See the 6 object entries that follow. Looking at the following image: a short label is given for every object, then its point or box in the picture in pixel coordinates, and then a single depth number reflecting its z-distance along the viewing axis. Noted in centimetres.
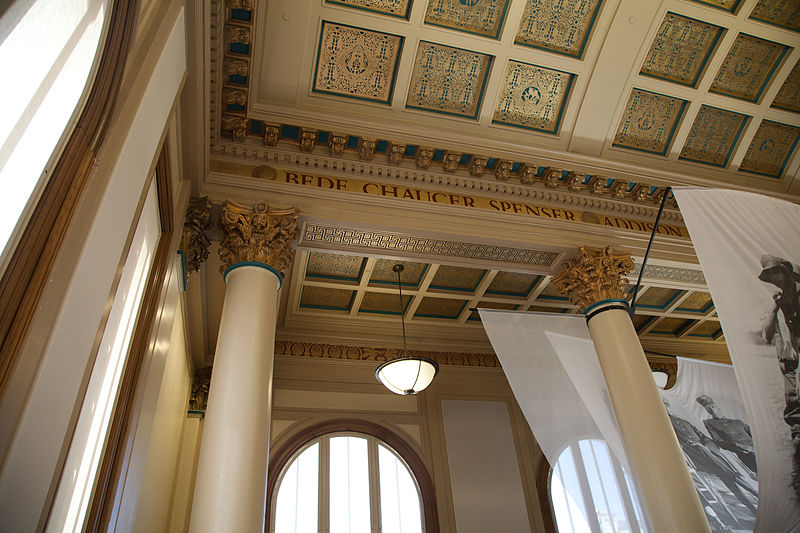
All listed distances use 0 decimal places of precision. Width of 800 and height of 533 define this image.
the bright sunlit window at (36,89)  119
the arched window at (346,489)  655
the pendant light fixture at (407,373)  596
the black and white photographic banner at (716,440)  550
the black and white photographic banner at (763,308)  314
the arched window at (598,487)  455
